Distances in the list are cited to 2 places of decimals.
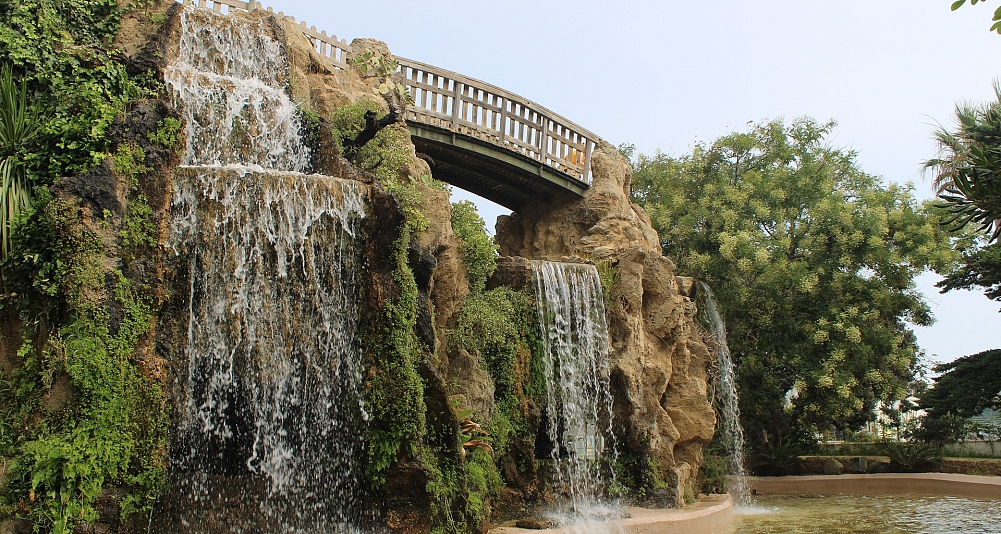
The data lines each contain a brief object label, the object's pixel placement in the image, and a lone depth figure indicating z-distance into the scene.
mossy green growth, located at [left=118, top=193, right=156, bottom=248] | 8.39
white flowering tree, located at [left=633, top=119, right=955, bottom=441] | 19.67
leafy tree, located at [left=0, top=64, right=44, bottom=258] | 8.41
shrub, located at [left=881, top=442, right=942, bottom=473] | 20.02
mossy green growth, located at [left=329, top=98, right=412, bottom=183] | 12.15
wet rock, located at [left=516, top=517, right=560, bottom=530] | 10.78
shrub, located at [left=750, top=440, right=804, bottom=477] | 20.69
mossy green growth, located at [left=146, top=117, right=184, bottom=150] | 9.16
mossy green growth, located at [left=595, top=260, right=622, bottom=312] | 14.55
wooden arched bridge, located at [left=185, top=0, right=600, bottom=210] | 15.05
